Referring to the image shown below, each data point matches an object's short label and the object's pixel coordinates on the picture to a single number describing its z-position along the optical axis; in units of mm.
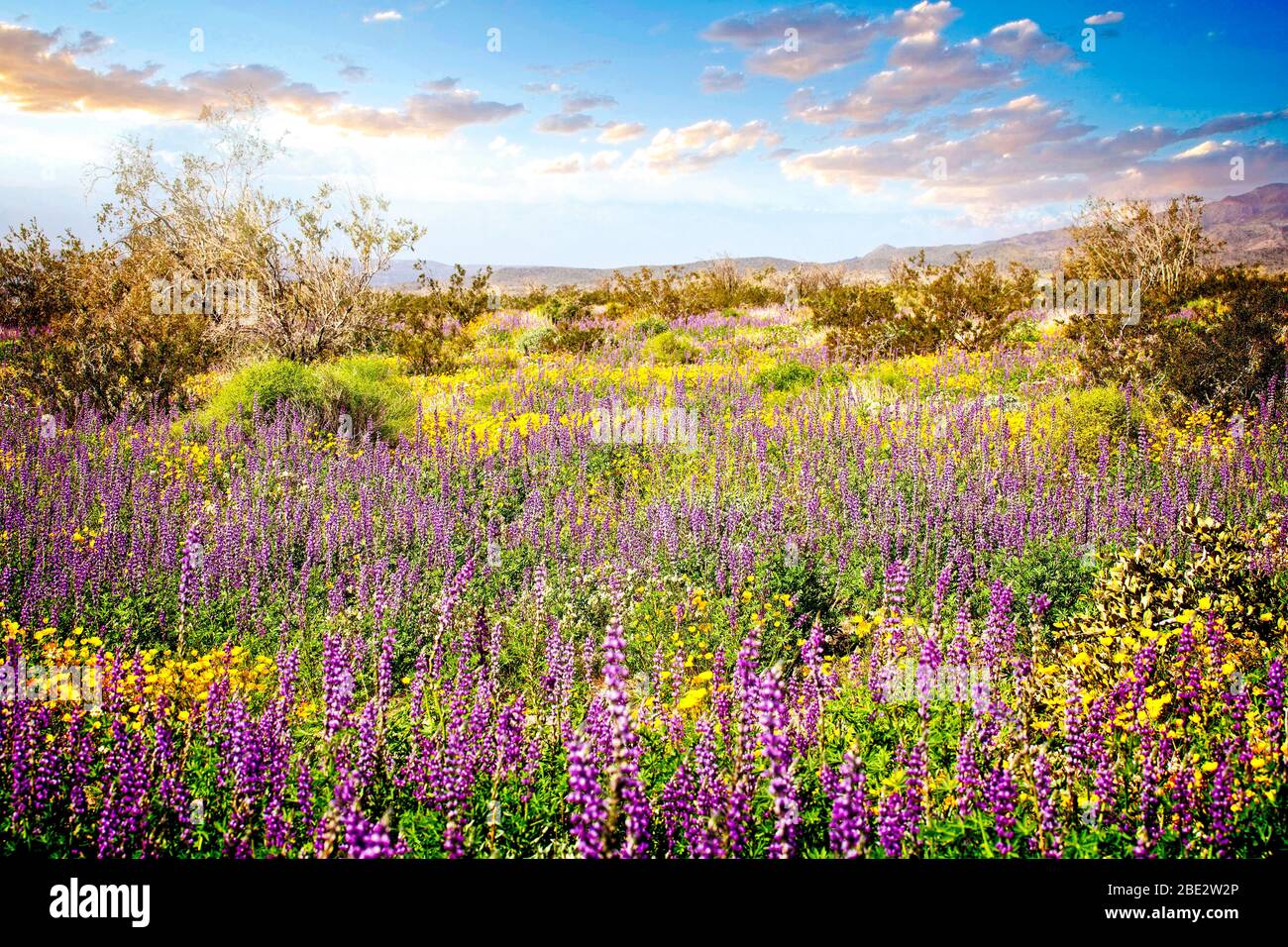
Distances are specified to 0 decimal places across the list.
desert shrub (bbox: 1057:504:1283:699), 3805
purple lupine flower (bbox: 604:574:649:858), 2010
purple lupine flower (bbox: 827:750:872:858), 1991
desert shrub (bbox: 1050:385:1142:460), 8469
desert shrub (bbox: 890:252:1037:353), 16188
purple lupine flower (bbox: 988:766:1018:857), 2529
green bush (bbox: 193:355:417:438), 10461
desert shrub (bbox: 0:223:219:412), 11484
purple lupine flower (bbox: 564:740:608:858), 2006
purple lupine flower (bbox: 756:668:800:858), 1971
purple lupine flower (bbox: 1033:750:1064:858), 2500
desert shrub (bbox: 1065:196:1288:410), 9695
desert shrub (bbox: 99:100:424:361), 16141
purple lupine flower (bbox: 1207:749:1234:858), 2520
